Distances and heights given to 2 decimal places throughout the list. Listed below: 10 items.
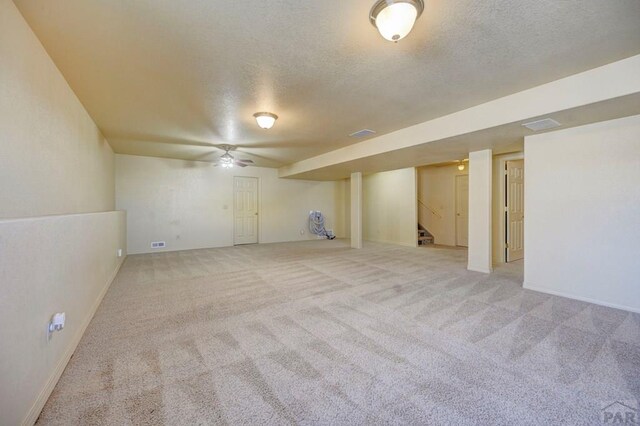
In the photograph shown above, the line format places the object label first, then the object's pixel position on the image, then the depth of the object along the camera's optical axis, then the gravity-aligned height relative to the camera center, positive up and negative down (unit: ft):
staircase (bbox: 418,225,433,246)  26.80 -2.77
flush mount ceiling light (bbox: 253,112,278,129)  11.65 +4.28
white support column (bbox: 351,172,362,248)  24.45 +0.17
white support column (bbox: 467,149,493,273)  15.02 -0.01
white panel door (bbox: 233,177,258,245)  26.04 +0.25
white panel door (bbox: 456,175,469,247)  25.42 +0.00
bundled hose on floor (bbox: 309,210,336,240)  30.55 -1.55
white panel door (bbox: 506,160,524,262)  18.06 +0.04
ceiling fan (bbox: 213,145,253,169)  18.65 +3.79
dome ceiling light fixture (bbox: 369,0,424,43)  5.31 +4.15
